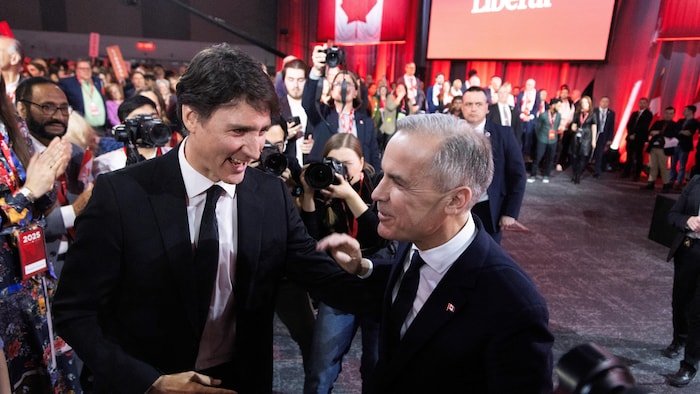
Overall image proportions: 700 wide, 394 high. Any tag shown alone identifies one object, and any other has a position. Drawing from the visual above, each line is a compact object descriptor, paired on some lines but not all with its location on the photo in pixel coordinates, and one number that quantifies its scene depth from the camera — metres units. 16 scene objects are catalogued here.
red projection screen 9.84
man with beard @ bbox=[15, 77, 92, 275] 2.42
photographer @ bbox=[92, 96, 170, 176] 2.54
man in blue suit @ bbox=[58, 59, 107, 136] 5.66
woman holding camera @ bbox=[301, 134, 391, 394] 2.26
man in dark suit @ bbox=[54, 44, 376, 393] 1.18
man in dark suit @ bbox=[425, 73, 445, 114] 10.25
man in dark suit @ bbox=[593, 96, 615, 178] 9.04
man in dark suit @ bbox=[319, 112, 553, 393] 1.01
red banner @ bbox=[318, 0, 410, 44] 13.33
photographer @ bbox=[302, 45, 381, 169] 4.02
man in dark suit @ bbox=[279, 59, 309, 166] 4.31
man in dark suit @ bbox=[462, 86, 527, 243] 3.70
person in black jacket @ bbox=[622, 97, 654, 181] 9.35
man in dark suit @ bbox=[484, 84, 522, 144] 7.62
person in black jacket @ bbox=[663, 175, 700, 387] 2.83
